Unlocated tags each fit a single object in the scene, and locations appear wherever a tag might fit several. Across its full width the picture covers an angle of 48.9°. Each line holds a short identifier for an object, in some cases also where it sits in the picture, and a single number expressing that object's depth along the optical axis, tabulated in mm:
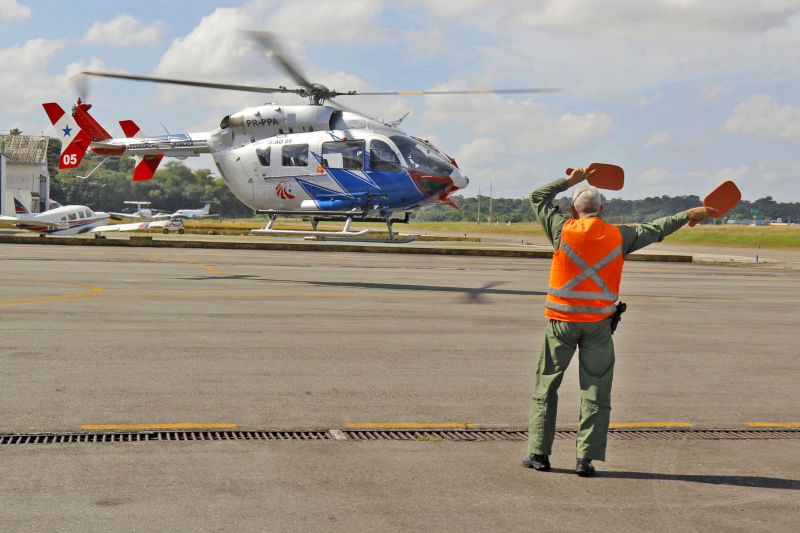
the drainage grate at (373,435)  6375
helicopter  24000
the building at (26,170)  99938
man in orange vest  6055
